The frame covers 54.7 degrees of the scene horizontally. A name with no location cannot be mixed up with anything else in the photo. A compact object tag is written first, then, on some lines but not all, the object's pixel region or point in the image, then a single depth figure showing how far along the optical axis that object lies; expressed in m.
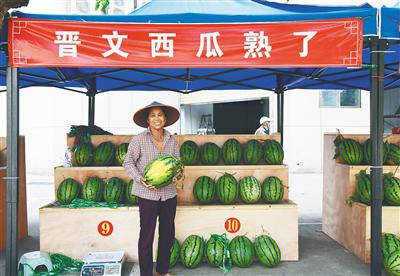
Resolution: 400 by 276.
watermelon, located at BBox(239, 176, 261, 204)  4.89
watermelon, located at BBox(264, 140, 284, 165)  5.18
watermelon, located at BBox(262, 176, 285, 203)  4.92
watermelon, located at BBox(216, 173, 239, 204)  4.88
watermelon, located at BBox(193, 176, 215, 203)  4.92
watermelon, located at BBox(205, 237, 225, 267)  4.59
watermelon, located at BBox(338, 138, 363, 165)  5.25
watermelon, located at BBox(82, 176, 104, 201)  4.87
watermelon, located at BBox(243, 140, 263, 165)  5.18
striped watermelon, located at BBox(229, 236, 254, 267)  4.59
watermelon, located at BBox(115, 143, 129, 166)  5.08
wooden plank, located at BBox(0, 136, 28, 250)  5.48
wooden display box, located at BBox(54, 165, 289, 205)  5.06
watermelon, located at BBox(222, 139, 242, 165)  5.16
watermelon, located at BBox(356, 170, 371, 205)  4.82
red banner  3.83
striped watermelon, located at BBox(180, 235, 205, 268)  4.58
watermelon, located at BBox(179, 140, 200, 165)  5.16
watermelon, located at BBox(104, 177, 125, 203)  4.88
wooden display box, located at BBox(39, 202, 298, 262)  4.75
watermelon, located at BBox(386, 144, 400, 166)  5.18
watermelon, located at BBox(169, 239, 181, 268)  4.62
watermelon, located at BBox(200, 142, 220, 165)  5.18
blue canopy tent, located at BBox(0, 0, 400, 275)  3.90
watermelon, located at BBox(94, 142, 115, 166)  5.07
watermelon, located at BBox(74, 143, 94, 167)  5.08
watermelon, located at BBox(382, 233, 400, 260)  4.41
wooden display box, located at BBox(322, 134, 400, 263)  4.84
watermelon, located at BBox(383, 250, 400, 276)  4.17
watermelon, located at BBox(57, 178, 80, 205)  4.89
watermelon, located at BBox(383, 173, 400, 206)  4.77
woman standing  3.91
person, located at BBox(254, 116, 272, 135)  8.32
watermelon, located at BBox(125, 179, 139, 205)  4.89
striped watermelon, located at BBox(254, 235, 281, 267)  4.58
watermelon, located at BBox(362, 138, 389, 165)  5.23
